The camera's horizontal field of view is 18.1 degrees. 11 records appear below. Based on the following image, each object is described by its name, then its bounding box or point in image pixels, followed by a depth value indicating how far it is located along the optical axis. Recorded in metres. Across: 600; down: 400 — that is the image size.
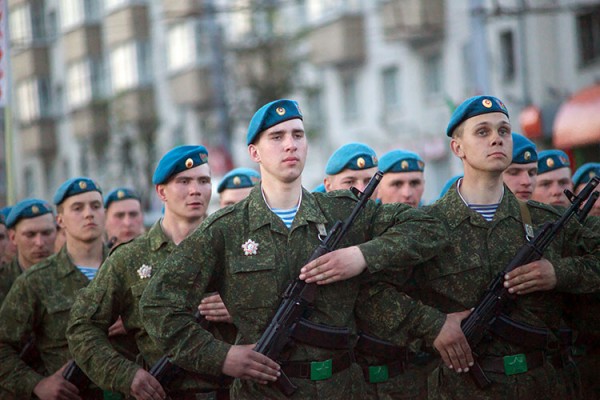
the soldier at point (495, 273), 9.39
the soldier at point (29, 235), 15.31
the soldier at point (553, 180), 13.86
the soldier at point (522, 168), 12.43
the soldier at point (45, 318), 12.42
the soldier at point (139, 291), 10.76
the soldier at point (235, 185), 15.01
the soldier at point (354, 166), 13.36
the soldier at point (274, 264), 9.10
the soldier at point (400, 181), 14.17
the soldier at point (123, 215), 15.88
